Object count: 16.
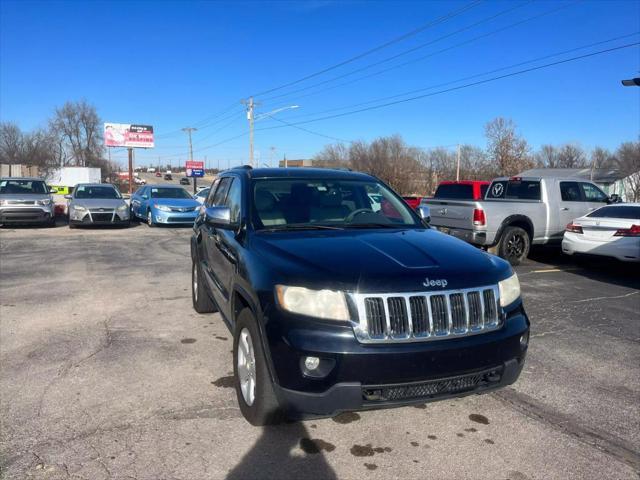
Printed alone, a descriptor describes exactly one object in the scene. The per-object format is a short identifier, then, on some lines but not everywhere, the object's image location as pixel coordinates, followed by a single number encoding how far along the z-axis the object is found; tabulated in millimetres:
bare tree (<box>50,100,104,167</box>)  73875
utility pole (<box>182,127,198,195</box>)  72056
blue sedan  17031
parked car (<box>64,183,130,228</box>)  15844
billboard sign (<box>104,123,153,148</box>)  50812
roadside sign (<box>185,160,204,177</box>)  53922
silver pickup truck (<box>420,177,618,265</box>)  10188
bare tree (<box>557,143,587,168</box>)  76750
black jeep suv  2777
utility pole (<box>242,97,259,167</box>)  40434
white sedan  8820
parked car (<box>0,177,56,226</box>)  15492
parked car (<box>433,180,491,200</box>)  14086
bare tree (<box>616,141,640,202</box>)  28855
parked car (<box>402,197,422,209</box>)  18766
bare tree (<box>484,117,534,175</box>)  50500
